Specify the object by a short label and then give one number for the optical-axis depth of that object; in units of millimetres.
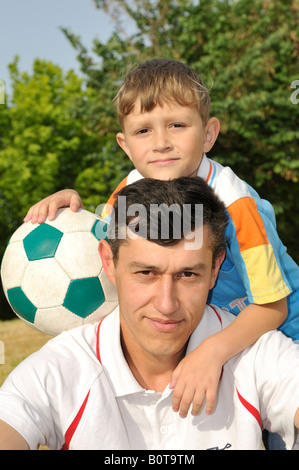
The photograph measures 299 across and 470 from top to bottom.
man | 2525
